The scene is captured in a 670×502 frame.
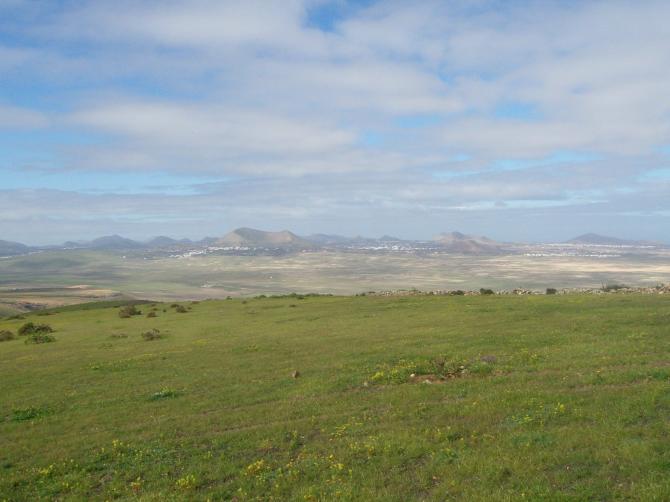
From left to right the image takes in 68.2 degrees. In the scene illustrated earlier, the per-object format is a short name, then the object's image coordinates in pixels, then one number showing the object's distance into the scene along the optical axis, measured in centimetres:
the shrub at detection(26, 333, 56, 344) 4591
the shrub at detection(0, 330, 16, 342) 5225
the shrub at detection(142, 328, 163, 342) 4375
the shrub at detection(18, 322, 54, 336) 5469
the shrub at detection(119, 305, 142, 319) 6612
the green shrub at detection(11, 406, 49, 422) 2127
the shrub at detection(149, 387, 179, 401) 2314
